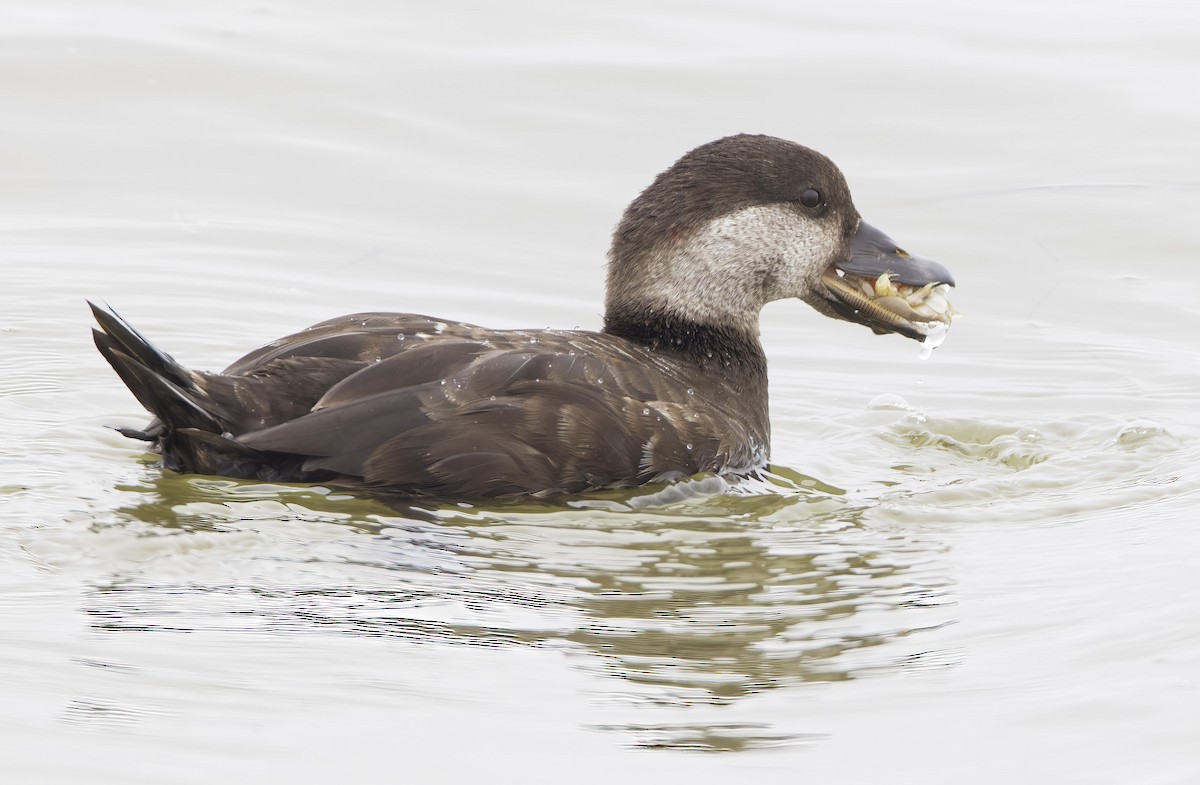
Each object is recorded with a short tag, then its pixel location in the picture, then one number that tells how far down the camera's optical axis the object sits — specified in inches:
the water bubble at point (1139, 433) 548.4
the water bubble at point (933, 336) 558.9
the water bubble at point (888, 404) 591.8
